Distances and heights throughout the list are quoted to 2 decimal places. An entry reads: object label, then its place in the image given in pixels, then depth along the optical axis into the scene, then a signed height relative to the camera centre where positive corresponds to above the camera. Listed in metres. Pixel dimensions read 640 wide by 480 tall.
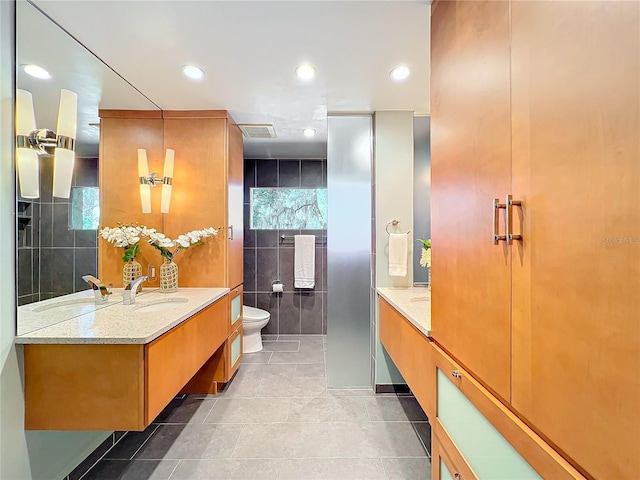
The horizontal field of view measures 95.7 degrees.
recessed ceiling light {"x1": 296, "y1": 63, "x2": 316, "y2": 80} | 1.75 +1.06
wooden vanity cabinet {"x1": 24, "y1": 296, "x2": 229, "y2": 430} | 1.21 -0.61
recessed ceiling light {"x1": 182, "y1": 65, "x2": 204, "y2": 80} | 1.76 +1.07
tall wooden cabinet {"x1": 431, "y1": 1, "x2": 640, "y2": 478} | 0.46 +0.05
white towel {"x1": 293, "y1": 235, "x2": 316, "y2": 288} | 3.81 -0.26
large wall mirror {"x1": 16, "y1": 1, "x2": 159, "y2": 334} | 1.27 +0.36
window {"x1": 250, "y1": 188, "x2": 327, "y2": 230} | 3.92 +0.43
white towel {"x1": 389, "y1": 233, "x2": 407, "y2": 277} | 2.33 -0.10
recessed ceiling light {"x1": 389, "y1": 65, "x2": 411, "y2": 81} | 1.75 +1.06
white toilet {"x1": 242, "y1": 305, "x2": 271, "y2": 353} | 3.17 -0.95
